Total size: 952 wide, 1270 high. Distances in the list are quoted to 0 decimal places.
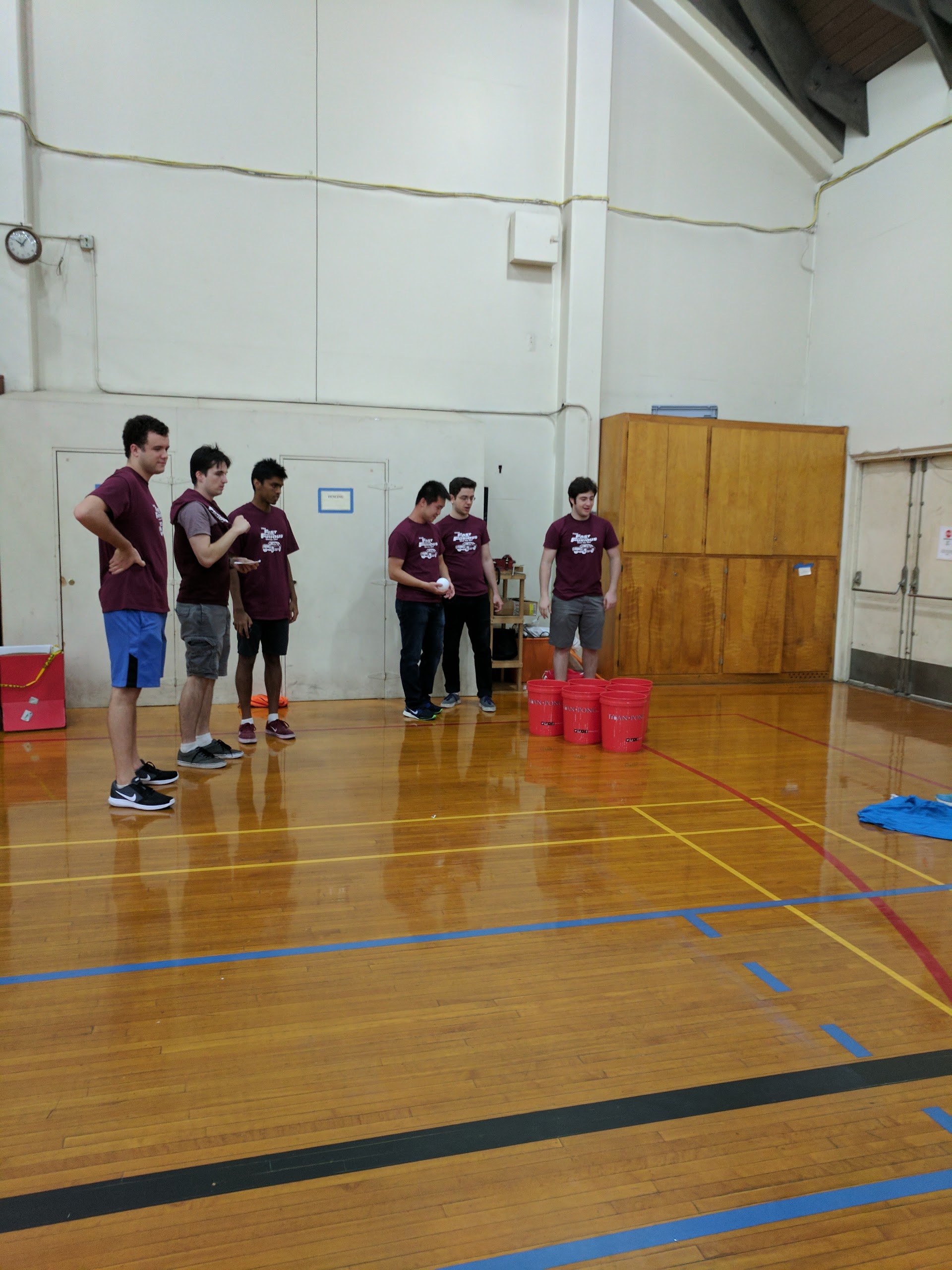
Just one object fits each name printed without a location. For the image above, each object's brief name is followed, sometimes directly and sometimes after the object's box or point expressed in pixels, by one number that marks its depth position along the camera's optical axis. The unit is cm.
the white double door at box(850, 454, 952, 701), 710
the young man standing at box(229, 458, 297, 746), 496
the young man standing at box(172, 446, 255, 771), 429
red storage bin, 555
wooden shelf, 677
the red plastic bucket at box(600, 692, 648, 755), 525
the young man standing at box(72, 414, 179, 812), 379
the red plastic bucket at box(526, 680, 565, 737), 562
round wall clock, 622
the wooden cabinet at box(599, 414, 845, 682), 754
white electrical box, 739
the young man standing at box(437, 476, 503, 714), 620
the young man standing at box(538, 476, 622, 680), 590
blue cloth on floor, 405
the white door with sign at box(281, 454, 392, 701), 657
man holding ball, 585
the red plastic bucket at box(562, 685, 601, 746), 543
